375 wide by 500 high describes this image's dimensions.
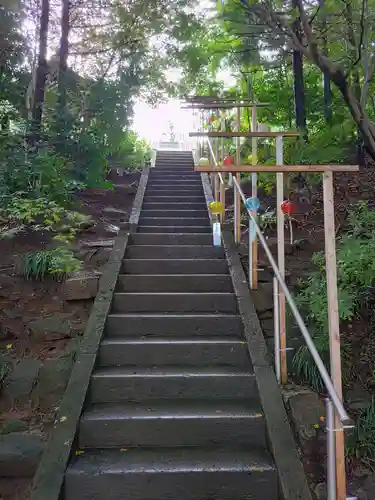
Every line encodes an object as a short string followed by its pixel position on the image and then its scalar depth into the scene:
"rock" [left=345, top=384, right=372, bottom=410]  3.14
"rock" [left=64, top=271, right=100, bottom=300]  4.27
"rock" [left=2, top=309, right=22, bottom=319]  4.05
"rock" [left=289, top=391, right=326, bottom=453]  2.90
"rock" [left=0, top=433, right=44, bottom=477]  2.79
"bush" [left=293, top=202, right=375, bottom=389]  3.43
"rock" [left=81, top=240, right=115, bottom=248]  5.26
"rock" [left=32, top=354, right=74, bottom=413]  3.31
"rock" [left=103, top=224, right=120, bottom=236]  5.96
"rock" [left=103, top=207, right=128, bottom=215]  6.94
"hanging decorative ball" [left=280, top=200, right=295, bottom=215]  3.91
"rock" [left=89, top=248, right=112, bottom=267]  4.91
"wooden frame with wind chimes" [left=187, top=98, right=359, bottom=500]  2.23
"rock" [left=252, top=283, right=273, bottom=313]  4.18
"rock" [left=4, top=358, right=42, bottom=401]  3.36
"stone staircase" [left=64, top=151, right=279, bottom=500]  2.67
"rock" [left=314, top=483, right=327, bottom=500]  2.61
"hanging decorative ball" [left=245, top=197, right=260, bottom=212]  4.18
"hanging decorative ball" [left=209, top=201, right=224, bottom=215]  5.36
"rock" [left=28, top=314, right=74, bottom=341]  3.88
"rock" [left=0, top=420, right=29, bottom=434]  3.04
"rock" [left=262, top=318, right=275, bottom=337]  3.93
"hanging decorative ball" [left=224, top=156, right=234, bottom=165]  4.72
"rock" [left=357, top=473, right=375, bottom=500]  2.63
